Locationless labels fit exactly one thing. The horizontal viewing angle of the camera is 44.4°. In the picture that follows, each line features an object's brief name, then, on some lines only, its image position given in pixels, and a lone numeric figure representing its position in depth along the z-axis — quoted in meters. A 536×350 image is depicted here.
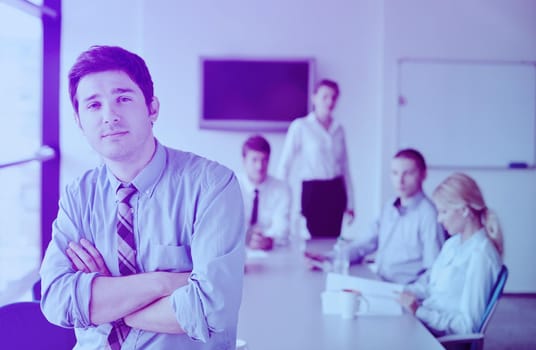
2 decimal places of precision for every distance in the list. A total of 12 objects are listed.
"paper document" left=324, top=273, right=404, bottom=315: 2.44
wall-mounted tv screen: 5.36
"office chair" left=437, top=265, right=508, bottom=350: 2.42
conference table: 2.12
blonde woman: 2.54
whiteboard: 5.40
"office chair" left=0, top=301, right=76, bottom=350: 1.91
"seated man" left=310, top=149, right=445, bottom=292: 3.31
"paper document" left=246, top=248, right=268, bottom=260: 3.42
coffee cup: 2.36
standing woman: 4.46
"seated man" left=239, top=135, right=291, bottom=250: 3.89
